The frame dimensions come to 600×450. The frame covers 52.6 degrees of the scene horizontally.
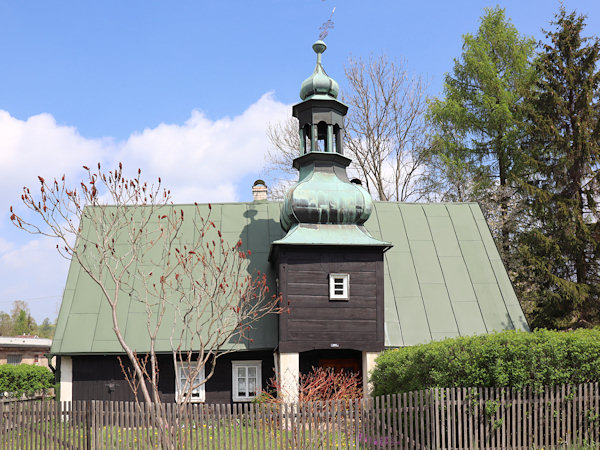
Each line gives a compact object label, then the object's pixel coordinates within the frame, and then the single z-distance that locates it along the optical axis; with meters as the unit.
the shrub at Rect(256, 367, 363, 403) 14.57
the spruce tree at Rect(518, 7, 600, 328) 22.89
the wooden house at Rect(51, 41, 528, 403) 16.39
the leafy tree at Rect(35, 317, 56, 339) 86.94
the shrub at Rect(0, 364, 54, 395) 29.20
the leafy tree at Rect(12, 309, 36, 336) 71.44
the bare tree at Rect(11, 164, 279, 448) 17.33
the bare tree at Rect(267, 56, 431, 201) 29.80
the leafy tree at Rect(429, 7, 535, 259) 28.31
